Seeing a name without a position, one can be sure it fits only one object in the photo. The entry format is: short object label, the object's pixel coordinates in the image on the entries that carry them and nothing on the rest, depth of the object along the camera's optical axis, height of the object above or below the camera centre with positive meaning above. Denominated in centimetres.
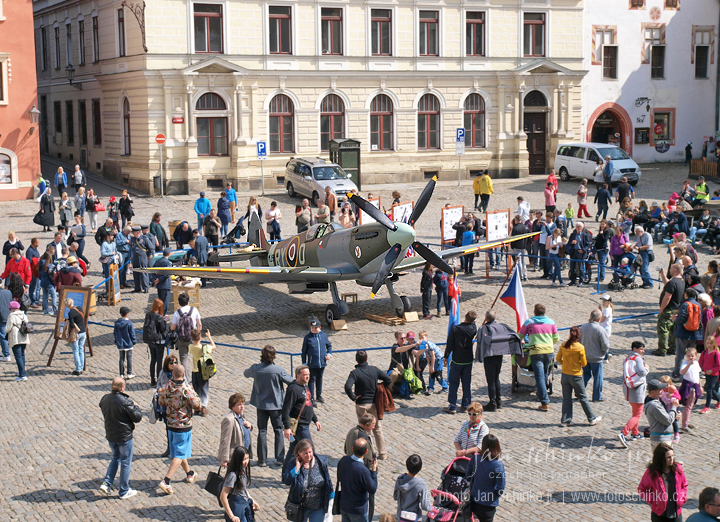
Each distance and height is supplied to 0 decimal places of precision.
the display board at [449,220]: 2648 -180
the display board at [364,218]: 2862 -186
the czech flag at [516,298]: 1736 -274
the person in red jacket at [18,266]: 2106 -234
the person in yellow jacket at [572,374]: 1392 -341
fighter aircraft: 2005 -235
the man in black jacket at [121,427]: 1157 -342
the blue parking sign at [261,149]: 3809 +64
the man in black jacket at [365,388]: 1268 -326
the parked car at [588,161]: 4003 -13
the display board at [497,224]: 2638 -195
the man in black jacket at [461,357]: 1440 -323
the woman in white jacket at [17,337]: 1658 -316
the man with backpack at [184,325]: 1605 -290
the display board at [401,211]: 2873 -161
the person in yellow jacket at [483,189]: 3475 -114
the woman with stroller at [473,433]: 1087 -336
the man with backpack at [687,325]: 1563 -300
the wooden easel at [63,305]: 1766 -278
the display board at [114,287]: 2266 -310
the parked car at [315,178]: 3667 -64
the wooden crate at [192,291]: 2142 -308
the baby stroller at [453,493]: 996 -377
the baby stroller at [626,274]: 2331 -308
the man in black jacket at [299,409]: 1199 -334
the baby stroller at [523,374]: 1539 -378
